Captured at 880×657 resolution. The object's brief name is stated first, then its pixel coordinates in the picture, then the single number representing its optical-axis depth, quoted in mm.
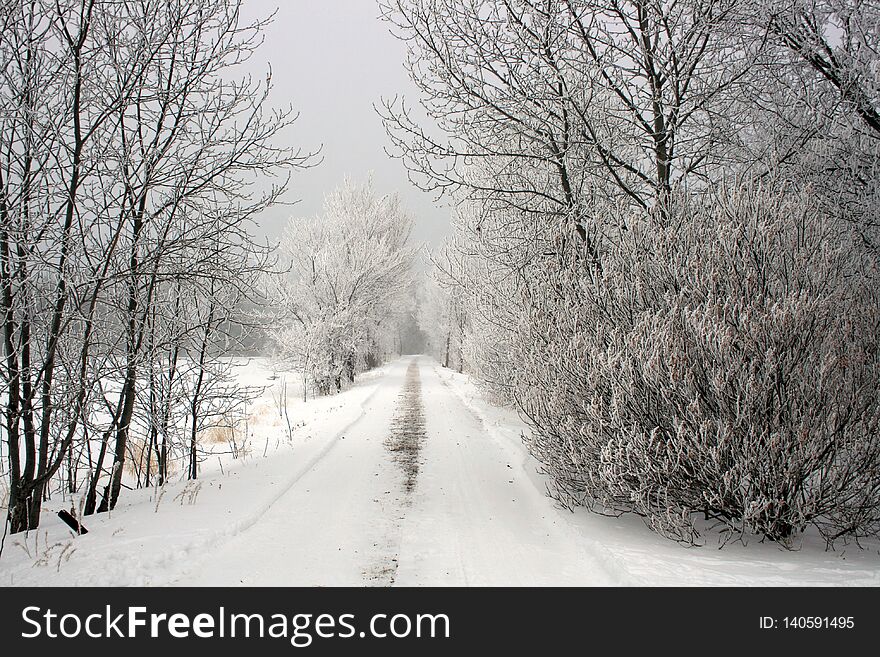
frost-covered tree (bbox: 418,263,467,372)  30734
